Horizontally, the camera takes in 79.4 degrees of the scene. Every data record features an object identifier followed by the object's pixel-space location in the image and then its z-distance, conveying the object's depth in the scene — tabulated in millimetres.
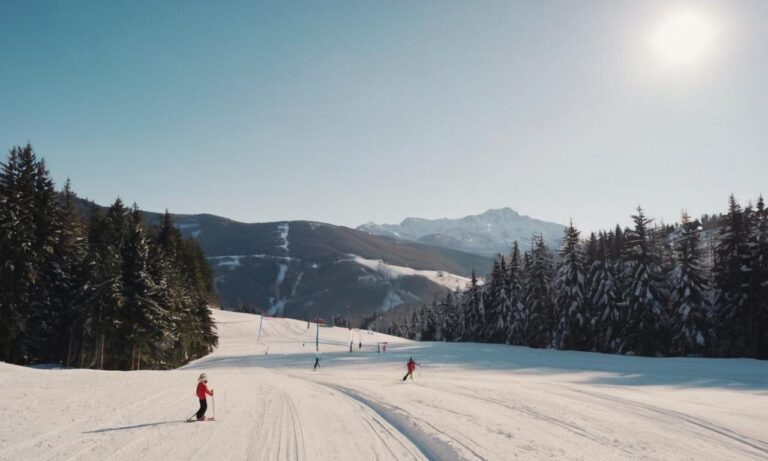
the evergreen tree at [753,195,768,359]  38094
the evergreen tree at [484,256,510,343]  63500
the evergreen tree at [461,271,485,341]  71850
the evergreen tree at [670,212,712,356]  41125
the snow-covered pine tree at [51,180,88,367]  39062
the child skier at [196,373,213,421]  14305
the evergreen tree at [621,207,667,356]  43469
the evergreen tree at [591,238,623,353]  46938
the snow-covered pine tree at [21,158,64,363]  35844
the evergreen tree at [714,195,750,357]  39500
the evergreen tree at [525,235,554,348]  55031
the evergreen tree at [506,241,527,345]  61219
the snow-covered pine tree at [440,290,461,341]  84056
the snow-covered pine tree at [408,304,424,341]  115500
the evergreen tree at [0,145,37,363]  32156
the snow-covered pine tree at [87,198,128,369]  35281
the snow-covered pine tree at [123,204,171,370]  36219
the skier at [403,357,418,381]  29172
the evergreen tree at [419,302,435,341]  100438
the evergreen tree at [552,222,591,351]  49531
